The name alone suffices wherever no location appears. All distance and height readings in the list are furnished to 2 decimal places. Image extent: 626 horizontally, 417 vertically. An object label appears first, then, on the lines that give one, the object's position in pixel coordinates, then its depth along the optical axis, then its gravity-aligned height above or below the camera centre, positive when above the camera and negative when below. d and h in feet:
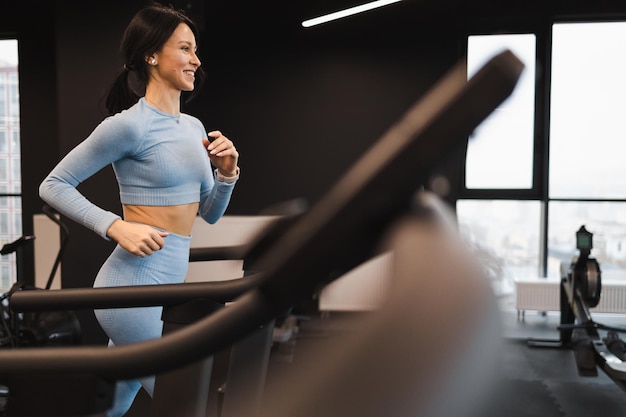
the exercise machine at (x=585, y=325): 11.07 -3.18
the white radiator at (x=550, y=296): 16.44 -3.16
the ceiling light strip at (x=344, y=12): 13.62 +4.60
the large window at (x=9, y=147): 17.84 +1.34
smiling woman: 4.18 +0.16
